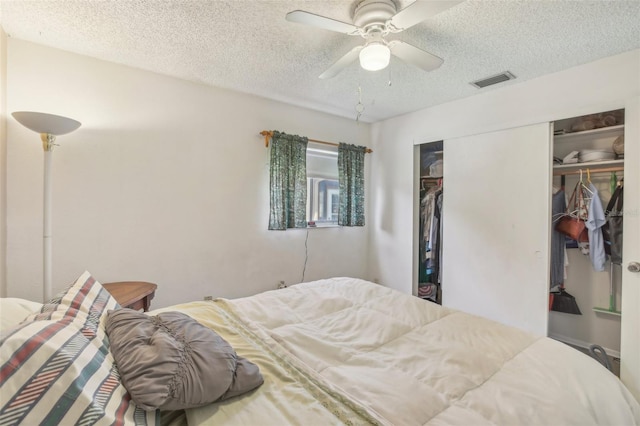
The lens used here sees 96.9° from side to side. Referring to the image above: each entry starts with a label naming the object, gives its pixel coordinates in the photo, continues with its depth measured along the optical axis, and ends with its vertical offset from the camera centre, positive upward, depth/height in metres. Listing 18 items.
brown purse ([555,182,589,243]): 2.46 -0.05
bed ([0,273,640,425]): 0.66 -0.59
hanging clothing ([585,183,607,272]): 2.30 -0.12
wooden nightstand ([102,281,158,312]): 1.86 -0.57
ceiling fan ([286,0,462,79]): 1.32 +0.95
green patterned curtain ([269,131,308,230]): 2.96 +0.33
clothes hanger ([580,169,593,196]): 2.43 +0.25
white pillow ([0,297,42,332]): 0.85 -0.33
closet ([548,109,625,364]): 2.34 -0.24
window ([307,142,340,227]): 3.45 +0.33
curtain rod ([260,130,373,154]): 2.93 +0.80
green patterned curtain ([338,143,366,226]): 3.48 +0.36
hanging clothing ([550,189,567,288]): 2.61 -0.26
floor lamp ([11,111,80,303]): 1.62 +0.23
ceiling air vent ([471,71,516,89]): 2.37 +1.16
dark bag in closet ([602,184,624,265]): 2.26 -0.07
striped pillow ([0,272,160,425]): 0.58 -0.39
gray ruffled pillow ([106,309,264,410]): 0.79 -0.47
